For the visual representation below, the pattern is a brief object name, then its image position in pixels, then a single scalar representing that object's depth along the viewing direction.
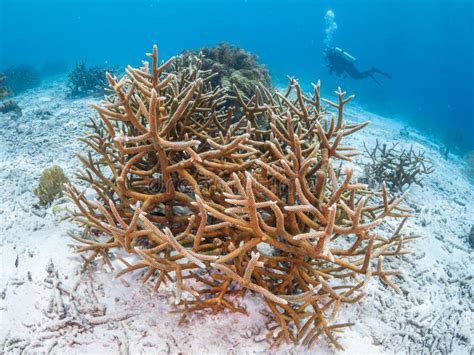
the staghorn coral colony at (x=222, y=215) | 2.05
